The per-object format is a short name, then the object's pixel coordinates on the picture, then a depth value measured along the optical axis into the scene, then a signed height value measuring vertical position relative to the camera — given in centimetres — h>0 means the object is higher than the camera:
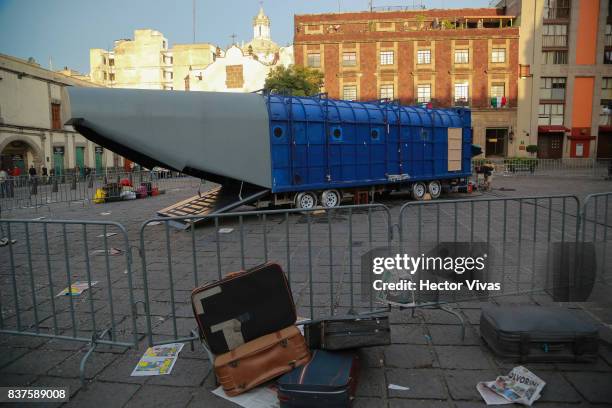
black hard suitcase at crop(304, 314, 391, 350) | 315 -141
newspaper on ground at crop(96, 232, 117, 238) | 903 -184
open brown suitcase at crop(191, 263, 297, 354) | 311 -120
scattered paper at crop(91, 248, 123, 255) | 746 -183
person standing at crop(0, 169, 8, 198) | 1556 -140
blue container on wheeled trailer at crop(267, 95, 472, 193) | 1080 +9
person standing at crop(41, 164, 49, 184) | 3024 -151
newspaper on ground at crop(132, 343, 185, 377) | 336 -176
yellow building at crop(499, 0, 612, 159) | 4062 +641
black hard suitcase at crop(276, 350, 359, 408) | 272 -157
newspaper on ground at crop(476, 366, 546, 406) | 284 -169
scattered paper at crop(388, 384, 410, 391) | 302 -174
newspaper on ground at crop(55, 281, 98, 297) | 526 -179
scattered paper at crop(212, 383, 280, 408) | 289 -175
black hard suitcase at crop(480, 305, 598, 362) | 328 -153
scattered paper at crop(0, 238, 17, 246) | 854 -187
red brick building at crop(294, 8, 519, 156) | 4069 +758
